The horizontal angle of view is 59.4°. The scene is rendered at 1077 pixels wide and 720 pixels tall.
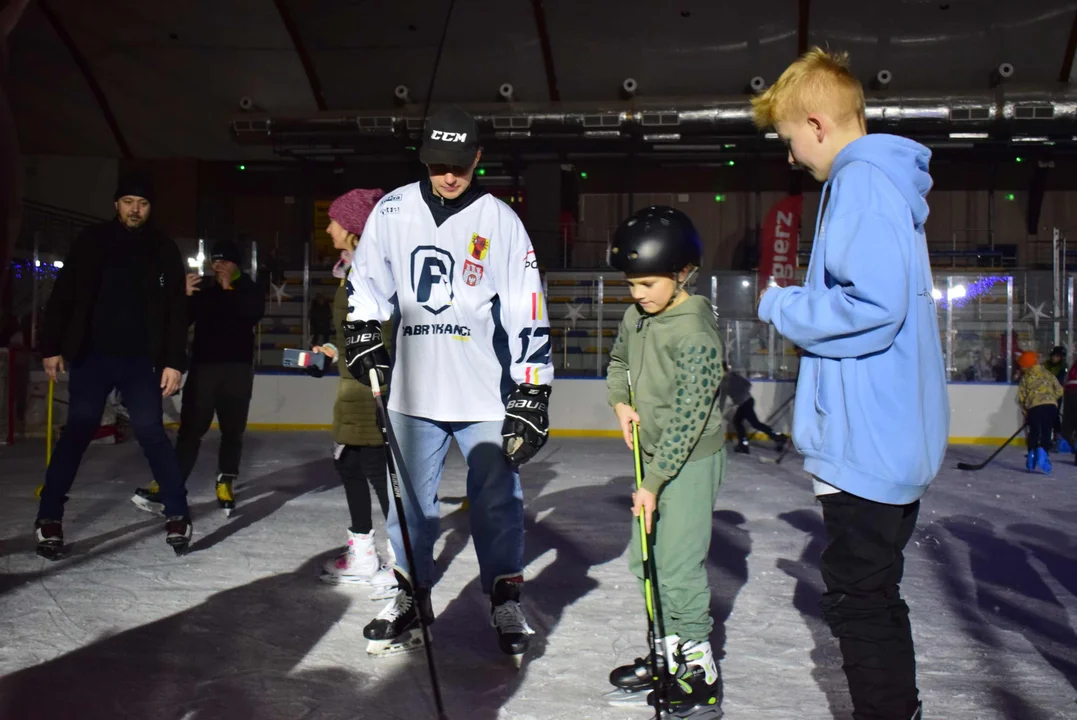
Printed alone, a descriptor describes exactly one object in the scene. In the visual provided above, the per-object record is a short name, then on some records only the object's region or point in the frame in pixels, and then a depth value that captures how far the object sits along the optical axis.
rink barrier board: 11.12
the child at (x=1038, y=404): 8.18
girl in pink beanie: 3.49
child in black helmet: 2.33
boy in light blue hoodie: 1.69
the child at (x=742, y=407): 9.27
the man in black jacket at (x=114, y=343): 3.81
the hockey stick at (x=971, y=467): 7.92
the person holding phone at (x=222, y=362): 5.02
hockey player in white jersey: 2.70
